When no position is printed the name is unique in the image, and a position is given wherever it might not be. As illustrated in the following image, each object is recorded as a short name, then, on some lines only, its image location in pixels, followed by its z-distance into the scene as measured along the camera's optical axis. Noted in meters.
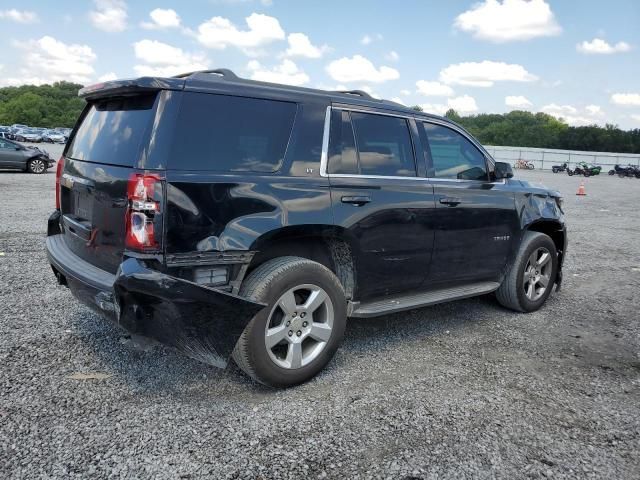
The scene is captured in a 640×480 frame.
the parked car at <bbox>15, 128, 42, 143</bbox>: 53.88
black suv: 2.96
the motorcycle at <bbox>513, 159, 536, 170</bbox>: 57.75
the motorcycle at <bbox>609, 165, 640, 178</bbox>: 47.16
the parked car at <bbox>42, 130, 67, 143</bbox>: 55.16
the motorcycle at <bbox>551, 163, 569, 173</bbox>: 51.34
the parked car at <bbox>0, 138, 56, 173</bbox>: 18.64
